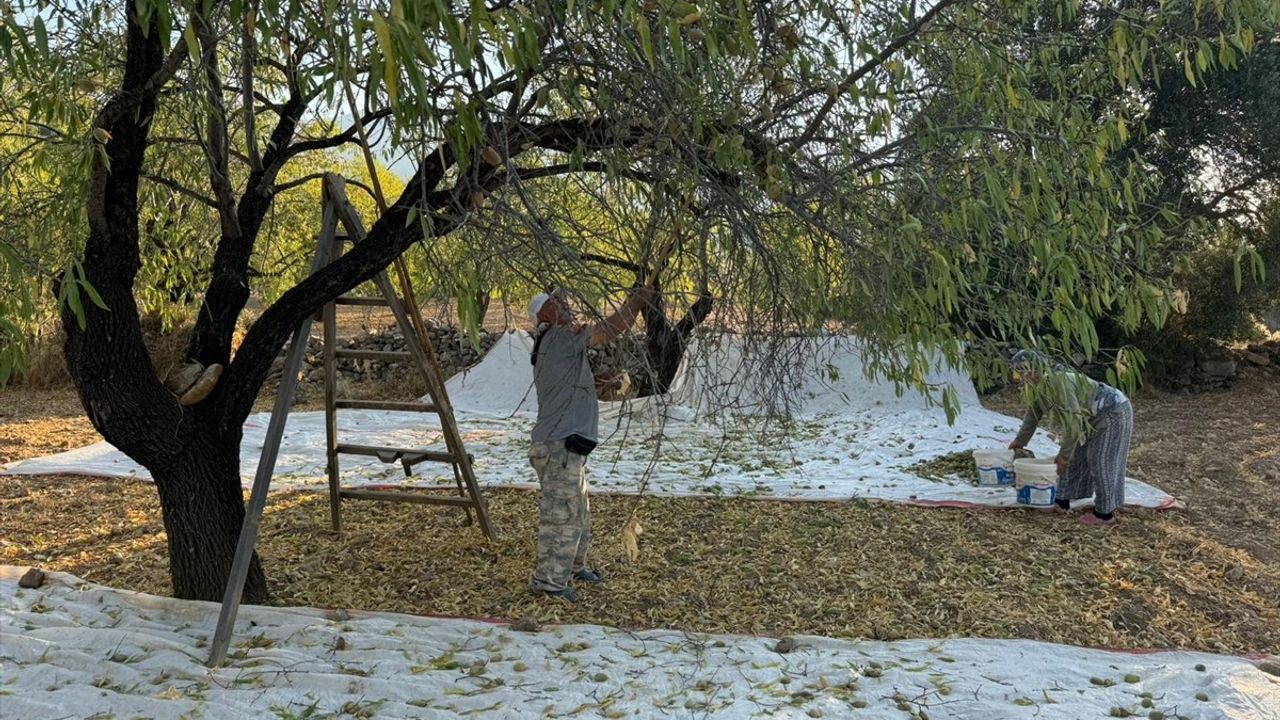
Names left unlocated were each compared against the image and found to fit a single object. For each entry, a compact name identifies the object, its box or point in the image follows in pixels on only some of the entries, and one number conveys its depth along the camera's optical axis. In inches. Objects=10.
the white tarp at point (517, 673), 106.6
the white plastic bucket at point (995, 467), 225.6
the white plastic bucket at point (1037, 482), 205.2
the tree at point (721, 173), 97.4
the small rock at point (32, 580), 136.6
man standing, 147.3
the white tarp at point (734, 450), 232.2
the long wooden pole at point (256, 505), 119.5
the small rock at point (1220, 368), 411.8
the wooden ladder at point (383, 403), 139.6
